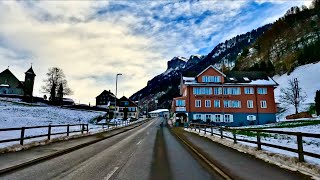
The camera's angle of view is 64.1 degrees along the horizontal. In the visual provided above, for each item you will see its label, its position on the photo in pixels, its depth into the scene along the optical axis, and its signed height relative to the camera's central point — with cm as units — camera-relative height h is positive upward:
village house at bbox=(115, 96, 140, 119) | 11725 +400
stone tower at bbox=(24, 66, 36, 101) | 9426 +1410
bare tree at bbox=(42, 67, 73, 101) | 8375 +1094
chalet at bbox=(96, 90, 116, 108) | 13550 +892
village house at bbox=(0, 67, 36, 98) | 9486 +1134
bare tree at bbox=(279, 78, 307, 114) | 6252 +471
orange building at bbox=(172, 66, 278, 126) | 5659 +301
